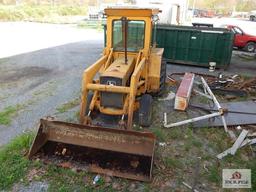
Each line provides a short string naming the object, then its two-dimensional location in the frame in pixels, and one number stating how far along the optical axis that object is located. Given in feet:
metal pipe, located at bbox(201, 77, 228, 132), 18.28
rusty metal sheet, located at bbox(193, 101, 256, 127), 19.81
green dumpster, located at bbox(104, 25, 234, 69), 35.55
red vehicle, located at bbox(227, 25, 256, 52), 47.75
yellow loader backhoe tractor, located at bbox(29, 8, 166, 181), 14.80
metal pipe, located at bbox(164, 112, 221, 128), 18.58
